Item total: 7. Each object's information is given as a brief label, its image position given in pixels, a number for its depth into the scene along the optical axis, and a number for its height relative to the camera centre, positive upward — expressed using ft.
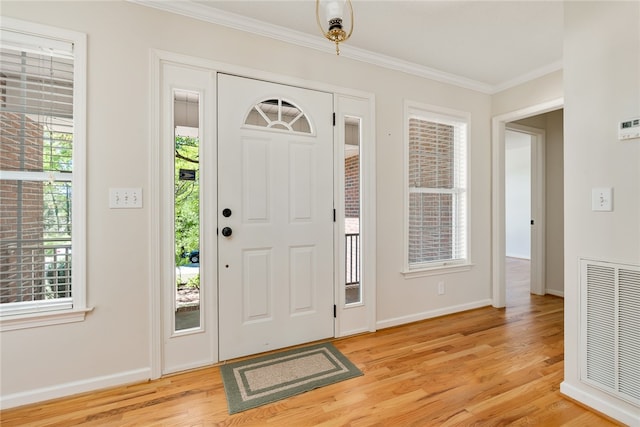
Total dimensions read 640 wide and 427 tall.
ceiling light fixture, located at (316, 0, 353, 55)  4.58 +3.02
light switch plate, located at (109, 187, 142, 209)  6.18 +0.35
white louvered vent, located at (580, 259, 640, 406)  5.05 -2.09
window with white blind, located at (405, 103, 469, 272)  9.96 +0.93
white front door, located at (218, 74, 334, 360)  7.22 -0.05
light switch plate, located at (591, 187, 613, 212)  5.28 +0.26
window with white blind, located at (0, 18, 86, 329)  5.61 +0.86
